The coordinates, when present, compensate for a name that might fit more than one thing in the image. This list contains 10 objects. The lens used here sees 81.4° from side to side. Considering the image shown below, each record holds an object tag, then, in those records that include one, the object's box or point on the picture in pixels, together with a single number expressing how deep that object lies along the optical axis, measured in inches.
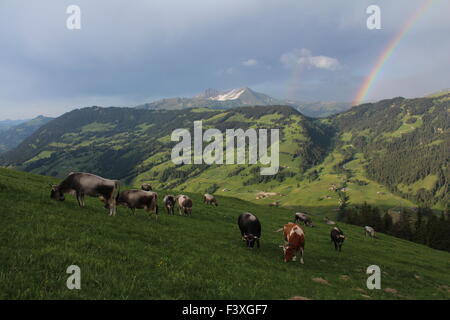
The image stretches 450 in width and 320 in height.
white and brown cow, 808.3
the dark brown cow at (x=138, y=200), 976.9
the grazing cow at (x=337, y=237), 1277.1
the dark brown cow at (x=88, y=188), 805.9
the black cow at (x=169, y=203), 1329.5
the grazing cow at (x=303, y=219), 2135.8
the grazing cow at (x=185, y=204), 1389.0
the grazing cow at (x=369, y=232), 2336.1
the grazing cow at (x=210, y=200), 2107.5
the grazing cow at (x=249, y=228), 908.0
